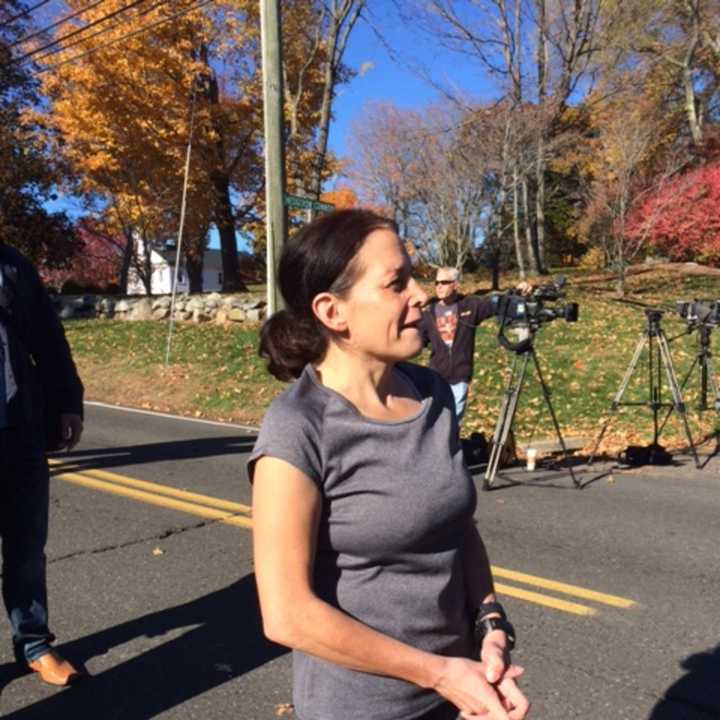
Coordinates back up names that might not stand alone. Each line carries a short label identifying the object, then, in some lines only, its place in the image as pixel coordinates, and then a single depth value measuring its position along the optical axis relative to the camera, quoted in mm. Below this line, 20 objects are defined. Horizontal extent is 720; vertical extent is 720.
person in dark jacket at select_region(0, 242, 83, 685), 3188
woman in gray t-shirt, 1400
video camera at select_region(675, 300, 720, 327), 7547
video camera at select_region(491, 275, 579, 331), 6305
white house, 50719
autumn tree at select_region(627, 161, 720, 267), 19094
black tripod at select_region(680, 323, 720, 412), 7926
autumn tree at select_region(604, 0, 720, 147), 23328
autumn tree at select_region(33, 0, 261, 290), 19344
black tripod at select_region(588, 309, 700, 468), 7000
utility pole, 9727
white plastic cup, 7324
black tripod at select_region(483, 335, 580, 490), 6479
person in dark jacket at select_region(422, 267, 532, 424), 6875
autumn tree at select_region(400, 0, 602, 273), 19922
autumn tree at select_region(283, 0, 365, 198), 18781
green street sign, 9531
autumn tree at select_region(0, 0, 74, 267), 21850
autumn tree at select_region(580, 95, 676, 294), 18781
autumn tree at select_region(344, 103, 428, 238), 18625
